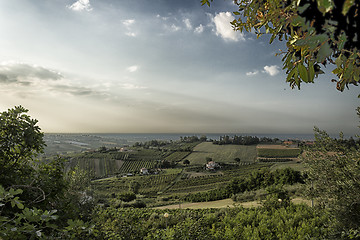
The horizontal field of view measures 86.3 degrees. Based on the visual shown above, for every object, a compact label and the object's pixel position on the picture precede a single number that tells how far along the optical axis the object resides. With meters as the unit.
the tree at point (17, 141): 3.99
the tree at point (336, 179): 5.20
